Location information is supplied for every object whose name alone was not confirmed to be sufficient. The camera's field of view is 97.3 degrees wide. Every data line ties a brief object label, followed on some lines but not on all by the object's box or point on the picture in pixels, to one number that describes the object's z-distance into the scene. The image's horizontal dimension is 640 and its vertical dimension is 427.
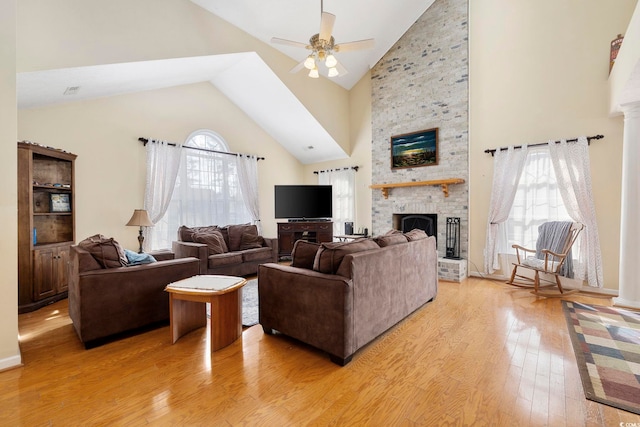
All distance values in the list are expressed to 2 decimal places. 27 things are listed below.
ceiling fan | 3.20
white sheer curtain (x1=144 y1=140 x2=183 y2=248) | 4.94
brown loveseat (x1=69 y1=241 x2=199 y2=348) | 2.52
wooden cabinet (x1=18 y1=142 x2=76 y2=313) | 3.32
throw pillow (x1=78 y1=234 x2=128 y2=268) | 2.65
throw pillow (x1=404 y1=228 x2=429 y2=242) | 3.37
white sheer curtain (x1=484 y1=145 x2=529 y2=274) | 4.66
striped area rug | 1.89
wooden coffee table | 2.51
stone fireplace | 5.29
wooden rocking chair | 3.89
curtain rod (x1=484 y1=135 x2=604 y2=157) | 4.02
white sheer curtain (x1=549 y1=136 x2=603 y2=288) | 4.06
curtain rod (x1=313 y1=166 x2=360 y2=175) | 6.89
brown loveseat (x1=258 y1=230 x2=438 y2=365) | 2.28
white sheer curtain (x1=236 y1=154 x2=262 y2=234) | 6.41
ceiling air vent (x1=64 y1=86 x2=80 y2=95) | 3.54
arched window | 5.37
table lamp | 4.39
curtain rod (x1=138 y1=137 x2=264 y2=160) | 4.89
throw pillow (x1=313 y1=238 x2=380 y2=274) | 2.45
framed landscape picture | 5.65
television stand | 6.56
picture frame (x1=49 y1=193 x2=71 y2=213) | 3.93
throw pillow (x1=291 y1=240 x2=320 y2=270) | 2.71
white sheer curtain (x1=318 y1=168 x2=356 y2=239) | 7.00
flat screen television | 6.75
